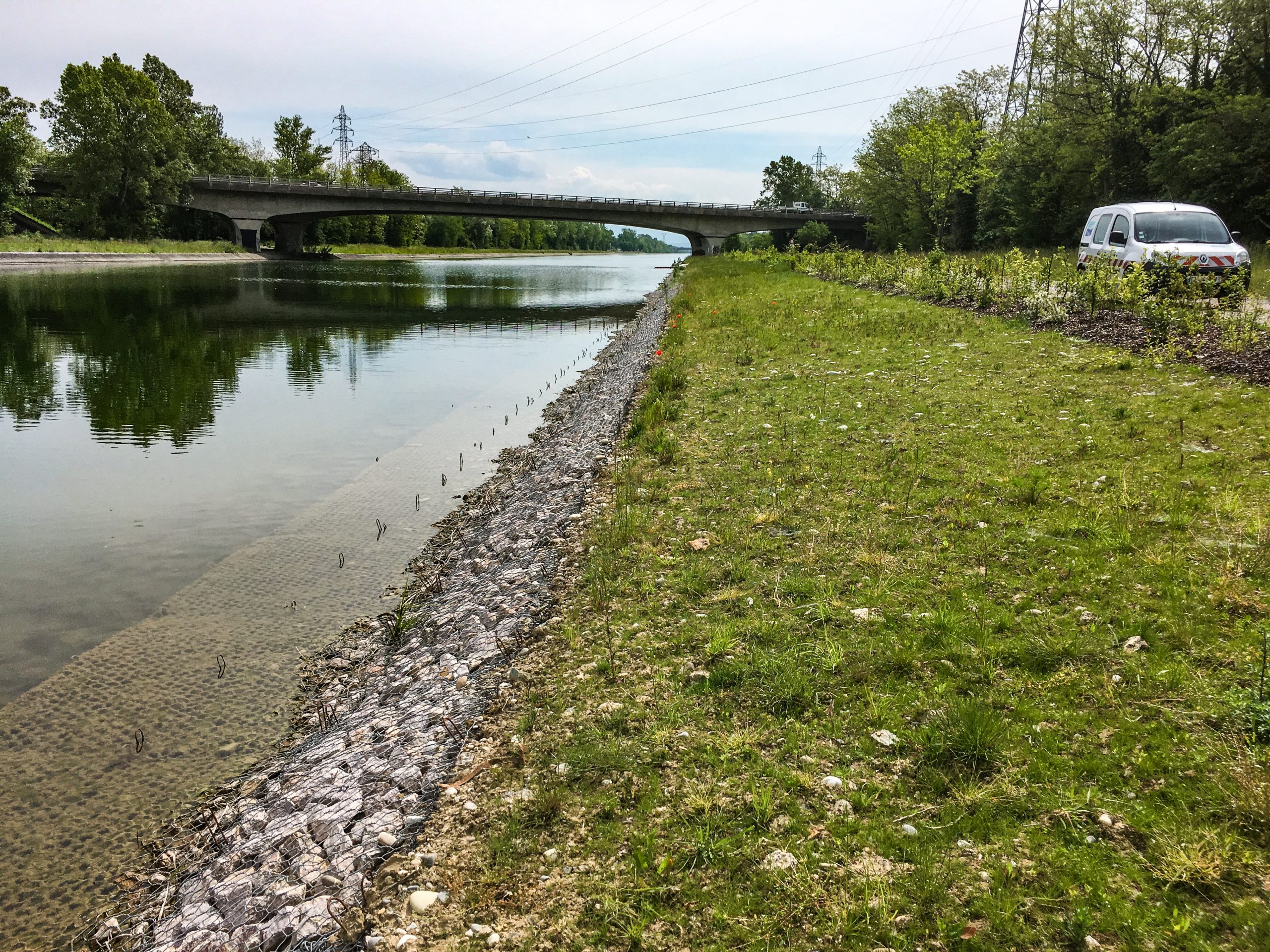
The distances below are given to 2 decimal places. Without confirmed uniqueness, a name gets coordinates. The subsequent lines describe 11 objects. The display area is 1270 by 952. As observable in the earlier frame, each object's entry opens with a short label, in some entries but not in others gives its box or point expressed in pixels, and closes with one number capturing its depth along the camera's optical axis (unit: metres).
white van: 18.84
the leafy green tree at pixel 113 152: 78.19
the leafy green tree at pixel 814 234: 97.56
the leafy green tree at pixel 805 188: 189.00
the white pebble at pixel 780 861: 4.01
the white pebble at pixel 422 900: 4.00
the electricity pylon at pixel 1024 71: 59.12
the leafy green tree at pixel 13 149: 67.94
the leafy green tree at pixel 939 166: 58.28
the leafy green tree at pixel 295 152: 129.00
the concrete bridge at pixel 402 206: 93.62
